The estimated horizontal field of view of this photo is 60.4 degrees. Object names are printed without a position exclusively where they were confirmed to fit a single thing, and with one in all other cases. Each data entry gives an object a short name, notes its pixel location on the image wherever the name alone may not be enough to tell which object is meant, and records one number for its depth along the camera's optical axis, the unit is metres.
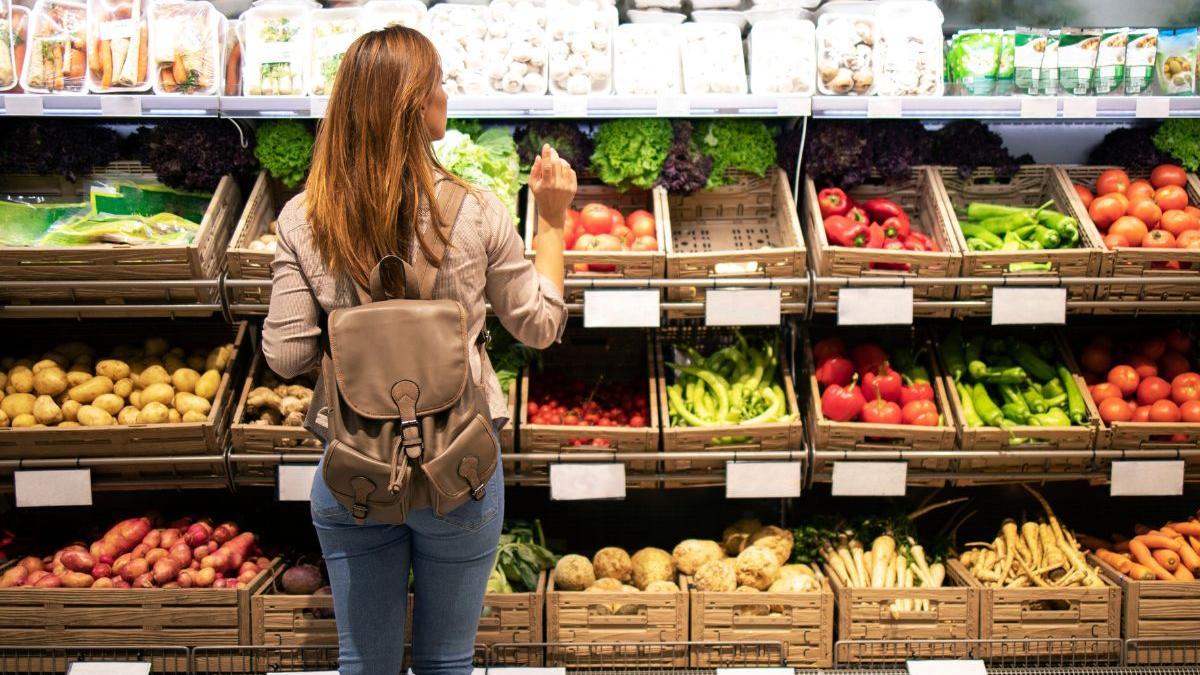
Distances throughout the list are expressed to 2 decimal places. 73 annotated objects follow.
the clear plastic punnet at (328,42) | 3.29
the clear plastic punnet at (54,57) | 3.24
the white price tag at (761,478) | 3.25
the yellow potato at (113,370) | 3.44
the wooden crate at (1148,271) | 3.21
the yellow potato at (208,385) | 3.37
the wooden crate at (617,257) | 3.17
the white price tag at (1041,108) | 3.18
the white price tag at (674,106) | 3.15
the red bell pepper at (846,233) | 3.30
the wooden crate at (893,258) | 3.19
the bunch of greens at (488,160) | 3.27
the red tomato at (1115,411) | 3.36
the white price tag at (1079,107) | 3.17
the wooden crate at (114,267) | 3.14
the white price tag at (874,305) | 3.18
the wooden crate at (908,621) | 3.14
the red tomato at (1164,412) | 3.35
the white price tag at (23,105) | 3.11
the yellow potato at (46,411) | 3.26
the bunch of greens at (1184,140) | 3.52
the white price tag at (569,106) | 3.12
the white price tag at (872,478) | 3.25
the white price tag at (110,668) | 3.07
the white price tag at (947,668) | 3.11
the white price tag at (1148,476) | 3.26
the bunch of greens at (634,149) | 3.40
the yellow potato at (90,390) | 3.31
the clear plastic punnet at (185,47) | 3.23
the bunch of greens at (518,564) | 3.28
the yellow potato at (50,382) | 3.34
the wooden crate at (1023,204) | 3.21
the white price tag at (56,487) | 3.21
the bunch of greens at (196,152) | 3.40
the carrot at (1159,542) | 3.39
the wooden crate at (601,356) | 3.83
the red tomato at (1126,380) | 3.47
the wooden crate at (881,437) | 3.25
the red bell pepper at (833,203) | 3.45
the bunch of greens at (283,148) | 3.39
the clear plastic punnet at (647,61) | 3.34
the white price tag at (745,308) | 3.19
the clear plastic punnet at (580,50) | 3.29
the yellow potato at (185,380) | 3.38
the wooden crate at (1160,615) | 3.15
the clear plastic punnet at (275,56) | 3.29
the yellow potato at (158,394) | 3.30
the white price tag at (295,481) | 3.21
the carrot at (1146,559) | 3.27
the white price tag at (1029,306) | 3.20
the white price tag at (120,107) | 3.11
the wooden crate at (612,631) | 3.14
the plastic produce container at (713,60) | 3.33
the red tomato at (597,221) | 3.45
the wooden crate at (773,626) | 3.14
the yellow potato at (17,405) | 3.29
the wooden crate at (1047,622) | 3.15
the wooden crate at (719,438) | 3.25
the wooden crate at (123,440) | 3.20
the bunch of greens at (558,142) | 3.49
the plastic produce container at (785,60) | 3.33
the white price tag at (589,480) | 3.23
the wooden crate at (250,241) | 3.17
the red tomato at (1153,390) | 3.43
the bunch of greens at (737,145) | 3.48
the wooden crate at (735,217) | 3.58
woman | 1.91
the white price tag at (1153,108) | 3.19
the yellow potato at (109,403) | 3.29
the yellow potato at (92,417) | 3.24
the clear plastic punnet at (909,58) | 3.33
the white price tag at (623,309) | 3.17
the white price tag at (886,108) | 3.17
